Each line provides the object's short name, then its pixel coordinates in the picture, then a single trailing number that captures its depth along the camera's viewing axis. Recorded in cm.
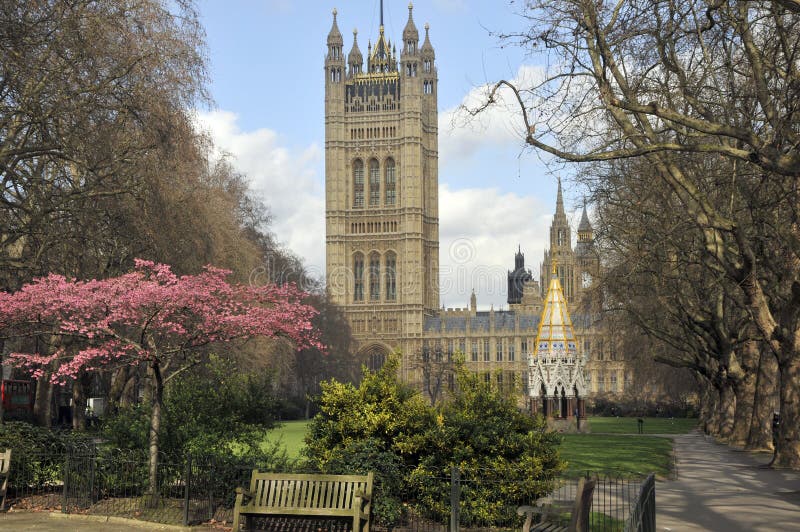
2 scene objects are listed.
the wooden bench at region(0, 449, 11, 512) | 1429
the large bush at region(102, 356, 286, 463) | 1588
